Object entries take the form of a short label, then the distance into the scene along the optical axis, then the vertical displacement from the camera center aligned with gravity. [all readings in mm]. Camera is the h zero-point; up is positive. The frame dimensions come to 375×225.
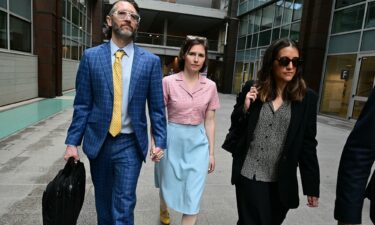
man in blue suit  2154 -322
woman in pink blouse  2621 -599
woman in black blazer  2066 -467
